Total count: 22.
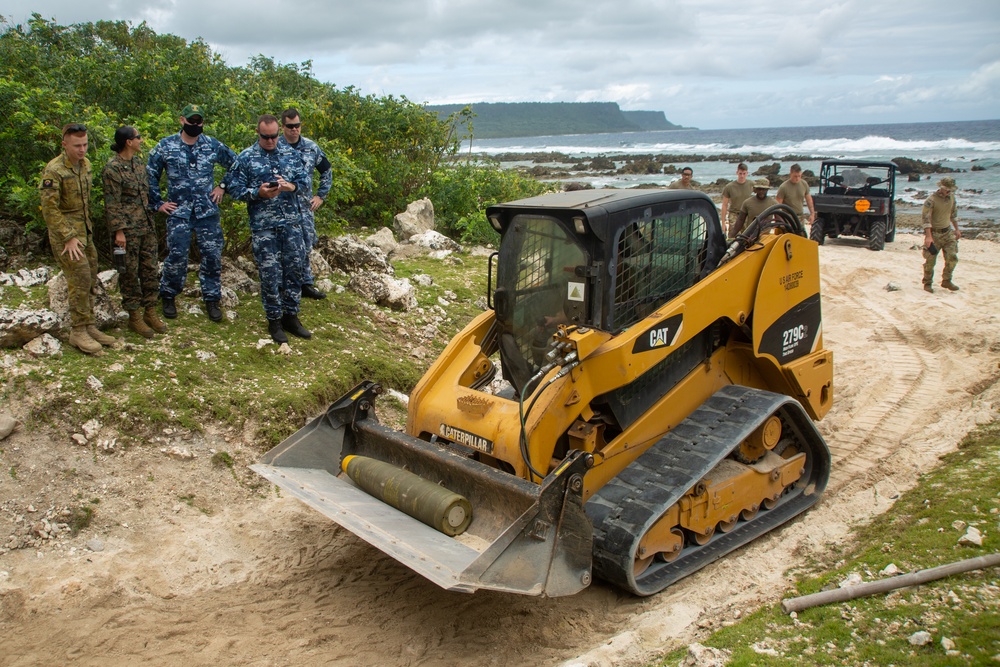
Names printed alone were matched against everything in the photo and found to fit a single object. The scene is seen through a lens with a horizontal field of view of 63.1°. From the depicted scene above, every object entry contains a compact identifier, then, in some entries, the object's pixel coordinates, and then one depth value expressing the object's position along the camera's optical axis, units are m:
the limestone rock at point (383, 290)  8.43
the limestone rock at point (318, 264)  8.55
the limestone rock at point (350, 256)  8.94
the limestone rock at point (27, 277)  6.92
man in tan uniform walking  11.45
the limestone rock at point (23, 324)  5.89
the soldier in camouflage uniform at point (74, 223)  5.91
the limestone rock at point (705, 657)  3.56
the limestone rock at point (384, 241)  10.62
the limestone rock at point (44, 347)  5.91
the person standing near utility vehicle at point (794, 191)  11.86
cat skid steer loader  4.25
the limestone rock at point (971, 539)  4.15
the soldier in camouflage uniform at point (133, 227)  6.42
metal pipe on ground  3.83
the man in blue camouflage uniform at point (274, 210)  6.82
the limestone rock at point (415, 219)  11.52
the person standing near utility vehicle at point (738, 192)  10.76
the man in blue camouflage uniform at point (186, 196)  6.76
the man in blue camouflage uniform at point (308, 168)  7.26
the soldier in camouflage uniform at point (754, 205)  9.40
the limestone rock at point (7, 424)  5.34
